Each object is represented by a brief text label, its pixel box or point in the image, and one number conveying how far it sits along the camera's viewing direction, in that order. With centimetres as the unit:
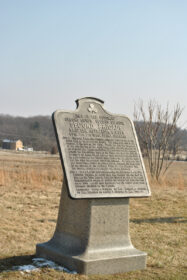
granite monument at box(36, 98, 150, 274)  562
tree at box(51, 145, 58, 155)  5627
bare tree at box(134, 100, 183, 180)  1870
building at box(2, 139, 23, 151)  6856
